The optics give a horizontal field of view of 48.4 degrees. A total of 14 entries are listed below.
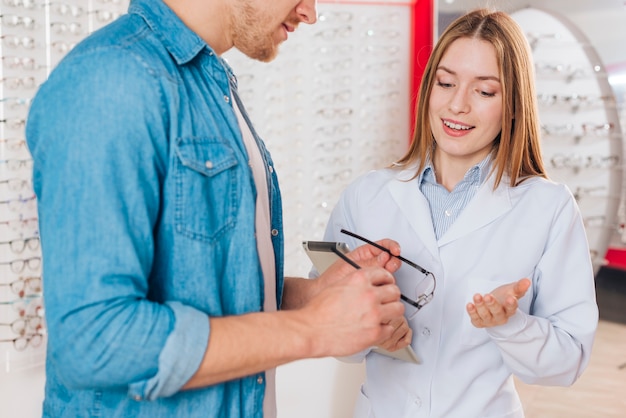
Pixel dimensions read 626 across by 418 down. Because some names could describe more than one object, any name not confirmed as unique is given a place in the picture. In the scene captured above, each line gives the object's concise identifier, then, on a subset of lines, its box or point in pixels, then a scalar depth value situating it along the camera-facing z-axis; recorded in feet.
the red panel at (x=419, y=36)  10.36
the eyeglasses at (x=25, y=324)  7.17
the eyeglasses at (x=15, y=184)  7.14
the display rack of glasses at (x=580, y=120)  13.56
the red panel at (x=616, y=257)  13.76
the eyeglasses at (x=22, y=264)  7.18
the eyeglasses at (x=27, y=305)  7.20
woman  4.81
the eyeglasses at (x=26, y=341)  7.16
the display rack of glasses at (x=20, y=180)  7.11
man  2.72
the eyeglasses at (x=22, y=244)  7.16
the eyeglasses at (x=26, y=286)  7.22
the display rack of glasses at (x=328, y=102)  9.27
